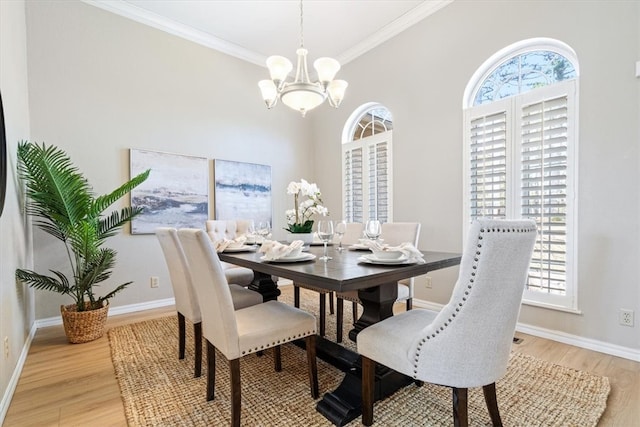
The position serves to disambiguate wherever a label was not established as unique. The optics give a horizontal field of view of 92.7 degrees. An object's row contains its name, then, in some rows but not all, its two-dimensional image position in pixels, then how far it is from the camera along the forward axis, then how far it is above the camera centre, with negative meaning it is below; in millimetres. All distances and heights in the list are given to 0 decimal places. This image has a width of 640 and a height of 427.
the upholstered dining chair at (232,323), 1424 -613
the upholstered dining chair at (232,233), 2812 -262
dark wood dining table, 1371 -448
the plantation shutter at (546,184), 2467 +172
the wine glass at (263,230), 2537 -197
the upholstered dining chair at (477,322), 1081 -441
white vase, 2465 -247
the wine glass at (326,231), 1893 -155
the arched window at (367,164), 3951 +572
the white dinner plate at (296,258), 1749 -304
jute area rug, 1535 -1081
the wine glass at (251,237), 2628 -263
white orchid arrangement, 2227 -37
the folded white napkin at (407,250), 1676 -247
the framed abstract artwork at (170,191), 3422 +193
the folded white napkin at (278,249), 1734 -248
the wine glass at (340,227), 2164 -153
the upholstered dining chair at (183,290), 1907 -540
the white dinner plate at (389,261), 1629 -298
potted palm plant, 2395 -117
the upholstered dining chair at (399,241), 2354 -310
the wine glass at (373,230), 1896 -151
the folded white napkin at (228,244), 2245 -279
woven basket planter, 2498 -958
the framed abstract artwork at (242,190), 4016 +230
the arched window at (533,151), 2449 +472
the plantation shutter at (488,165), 2828 +384
